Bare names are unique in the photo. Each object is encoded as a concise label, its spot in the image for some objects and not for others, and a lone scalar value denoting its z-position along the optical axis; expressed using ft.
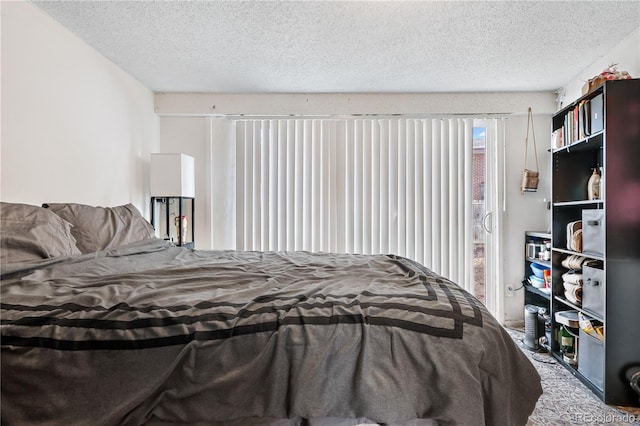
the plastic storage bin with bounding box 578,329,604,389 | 6.81
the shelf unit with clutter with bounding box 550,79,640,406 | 6.51
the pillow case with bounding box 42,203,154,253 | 6.32
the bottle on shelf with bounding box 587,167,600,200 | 7.60
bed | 3.13
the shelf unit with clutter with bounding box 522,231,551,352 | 9.46
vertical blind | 11.44
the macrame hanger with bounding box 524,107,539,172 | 11.23
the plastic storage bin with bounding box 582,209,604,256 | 6.72
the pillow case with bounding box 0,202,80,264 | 4.74
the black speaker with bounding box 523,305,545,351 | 9.51
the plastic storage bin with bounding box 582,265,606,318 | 6.70
